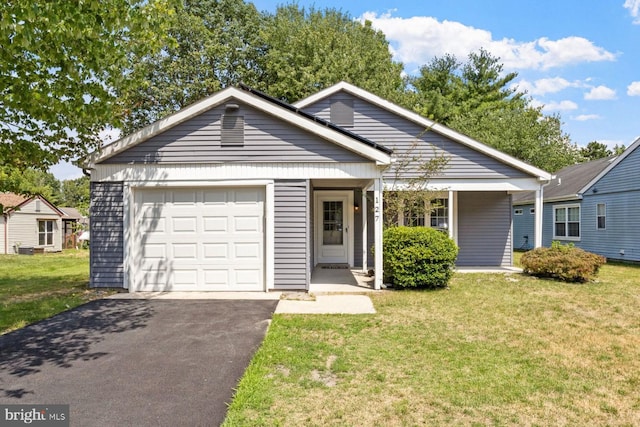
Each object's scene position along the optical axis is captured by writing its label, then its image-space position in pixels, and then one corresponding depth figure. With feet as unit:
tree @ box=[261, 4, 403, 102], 75.36
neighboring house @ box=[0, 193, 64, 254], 79.10
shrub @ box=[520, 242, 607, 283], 32.17
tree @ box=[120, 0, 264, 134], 80.64
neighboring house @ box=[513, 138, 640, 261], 49.29
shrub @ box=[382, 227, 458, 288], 28.30
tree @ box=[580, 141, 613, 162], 151.74
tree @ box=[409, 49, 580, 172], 90.84
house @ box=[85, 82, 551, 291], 27.66
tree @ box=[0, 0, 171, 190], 19.41
